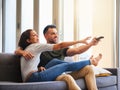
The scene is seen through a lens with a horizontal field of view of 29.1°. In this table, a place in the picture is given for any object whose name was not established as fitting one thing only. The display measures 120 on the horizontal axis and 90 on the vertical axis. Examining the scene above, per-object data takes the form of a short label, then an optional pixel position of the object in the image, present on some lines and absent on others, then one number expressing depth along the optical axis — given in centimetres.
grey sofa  287
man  252
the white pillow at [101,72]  300
